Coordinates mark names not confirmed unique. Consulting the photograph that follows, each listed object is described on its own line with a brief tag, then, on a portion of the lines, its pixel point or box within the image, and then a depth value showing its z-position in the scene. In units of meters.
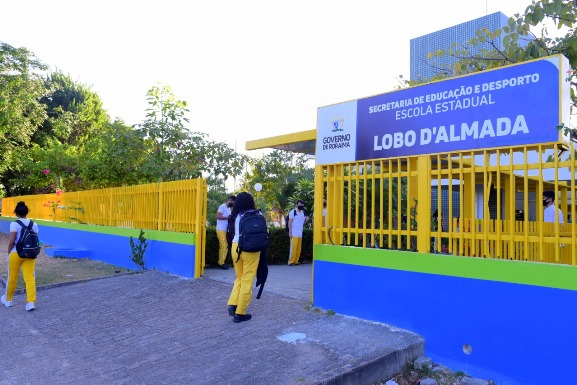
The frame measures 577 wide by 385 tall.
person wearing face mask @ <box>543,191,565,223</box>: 6.50
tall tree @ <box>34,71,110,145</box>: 27.16
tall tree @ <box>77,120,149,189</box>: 13.27
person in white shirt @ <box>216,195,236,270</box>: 9.30
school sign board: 4.35
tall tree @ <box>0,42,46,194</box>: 19.47
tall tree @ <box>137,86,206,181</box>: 12.88
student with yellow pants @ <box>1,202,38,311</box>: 7.02
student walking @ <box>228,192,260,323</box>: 5.77
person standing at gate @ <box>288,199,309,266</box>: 10.23
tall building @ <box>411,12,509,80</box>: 11.30
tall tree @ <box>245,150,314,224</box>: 15.37
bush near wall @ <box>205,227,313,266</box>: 9.73
